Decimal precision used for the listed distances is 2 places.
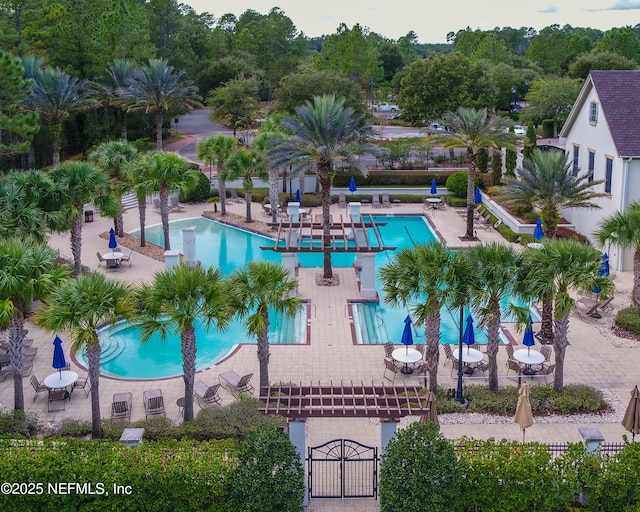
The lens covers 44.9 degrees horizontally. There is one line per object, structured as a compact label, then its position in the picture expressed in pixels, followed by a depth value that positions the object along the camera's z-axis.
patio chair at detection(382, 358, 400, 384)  22.26
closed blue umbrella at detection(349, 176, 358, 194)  45.53
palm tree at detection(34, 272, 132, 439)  16.92
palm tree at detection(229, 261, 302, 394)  19.09
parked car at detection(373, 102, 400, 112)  96.31
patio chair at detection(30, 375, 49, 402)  20.83
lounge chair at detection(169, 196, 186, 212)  44.69
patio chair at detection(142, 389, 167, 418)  19.88
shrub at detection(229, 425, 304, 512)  14.02
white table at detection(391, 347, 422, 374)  22.06
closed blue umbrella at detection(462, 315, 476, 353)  21.69
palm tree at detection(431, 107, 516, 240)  36.81
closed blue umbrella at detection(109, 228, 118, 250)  33.28
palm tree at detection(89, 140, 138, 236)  34.25
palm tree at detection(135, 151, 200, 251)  33.09
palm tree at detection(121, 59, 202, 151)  52.62
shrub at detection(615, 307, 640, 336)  25.34
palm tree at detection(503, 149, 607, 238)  29.08
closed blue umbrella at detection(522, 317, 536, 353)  21.77
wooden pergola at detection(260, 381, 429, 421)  15.85
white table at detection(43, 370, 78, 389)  20.48
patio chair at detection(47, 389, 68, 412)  20.58
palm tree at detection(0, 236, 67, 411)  17.61
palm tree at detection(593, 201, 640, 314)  24.83
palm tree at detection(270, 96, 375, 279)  30.25
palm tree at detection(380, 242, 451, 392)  19.39
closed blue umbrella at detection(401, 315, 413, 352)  21.89
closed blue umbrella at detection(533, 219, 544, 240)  33.50
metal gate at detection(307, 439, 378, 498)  15.95
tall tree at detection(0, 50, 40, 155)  31.80
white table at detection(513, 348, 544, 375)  21.81
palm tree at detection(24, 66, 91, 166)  47.81
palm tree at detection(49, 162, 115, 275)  27.77
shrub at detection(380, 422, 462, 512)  13.96
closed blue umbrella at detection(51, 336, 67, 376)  20.33
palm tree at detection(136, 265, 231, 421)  17.75
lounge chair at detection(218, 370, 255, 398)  21.14
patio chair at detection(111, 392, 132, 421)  19.75
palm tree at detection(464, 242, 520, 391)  19.39
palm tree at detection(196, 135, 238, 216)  42.69
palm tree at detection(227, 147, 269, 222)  40.91
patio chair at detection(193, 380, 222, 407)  20.45
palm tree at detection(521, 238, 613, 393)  19.48
